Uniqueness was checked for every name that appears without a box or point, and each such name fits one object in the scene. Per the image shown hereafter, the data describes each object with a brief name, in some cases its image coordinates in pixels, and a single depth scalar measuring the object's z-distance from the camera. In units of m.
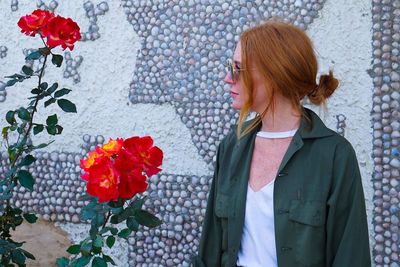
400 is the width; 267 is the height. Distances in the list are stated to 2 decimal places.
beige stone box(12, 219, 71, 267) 3.15
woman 1.59
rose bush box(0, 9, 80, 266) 2.22
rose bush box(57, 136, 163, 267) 1.73
